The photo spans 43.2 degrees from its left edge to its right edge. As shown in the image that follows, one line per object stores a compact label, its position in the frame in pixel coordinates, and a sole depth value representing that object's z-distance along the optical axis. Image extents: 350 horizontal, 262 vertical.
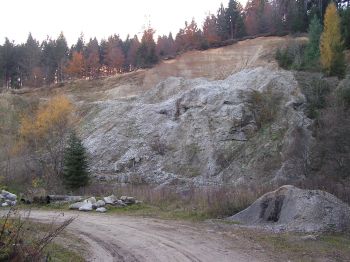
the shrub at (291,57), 43.50
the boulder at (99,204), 20.95
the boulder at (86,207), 20.64
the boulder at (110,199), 21.53
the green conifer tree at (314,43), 44.66
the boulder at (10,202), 21.49
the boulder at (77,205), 21.14
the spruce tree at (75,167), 32.06
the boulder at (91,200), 21.40
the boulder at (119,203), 21.47
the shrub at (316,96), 34.97
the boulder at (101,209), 20.30
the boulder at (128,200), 21.84
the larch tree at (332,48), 40.66
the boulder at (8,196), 23.82
